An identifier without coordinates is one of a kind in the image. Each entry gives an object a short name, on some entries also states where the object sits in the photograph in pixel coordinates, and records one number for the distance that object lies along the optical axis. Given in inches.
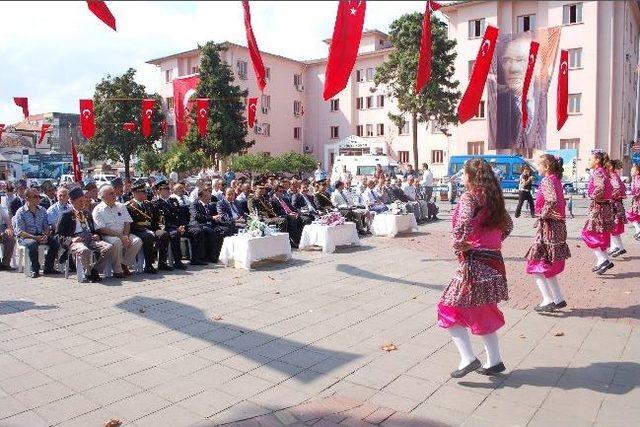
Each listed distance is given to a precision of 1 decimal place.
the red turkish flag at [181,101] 1047.6
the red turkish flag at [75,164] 616.4
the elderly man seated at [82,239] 342.0
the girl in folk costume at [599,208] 339.0
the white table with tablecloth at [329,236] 458.9
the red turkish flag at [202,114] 1040.8
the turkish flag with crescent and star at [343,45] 370.0
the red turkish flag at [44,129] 1262.1
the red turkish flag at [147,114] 1011.2
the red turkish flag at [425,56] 514.0
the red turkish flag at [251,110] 1020.1
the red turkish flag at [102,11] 295.0
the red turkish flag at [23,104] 747.4
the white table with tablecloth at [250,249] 382.9
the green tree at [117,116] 1643.7
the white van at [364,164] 1334.9
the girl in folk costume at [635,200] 463.5
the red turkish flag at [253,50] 393.5
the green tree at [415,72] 1371.8
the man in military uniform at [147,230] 378.6
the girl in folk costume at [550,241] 258.2
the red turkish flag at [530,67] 751.7
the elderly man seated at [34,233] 367.9
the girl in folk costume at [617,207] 381.4
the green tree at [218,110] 1492.4
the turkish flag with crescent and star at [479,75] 590.6
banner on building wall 1417.3
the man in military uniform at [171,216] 392.8
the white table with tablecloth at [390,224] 558.6
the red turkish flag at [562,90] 806.5
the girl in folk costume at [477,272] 173.6
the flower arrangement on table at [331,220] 472.7
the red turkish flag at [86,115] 832.3
